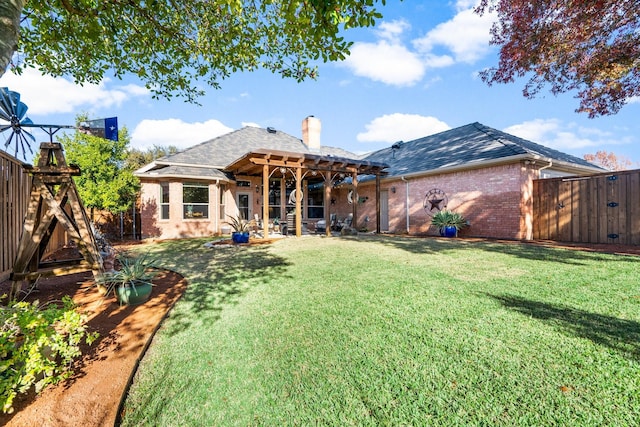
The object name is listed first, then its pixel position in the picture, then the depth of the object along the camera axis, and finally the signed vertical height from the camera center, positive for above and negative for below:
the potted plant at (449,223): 10.68 -0.69
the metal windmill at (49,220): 3.86 -0.14
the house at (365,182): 10.09 +1.21
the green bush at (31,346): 1.80 -1.00
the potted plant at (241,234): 9.79 -0.93
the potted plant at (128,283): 3.95 -1.13
